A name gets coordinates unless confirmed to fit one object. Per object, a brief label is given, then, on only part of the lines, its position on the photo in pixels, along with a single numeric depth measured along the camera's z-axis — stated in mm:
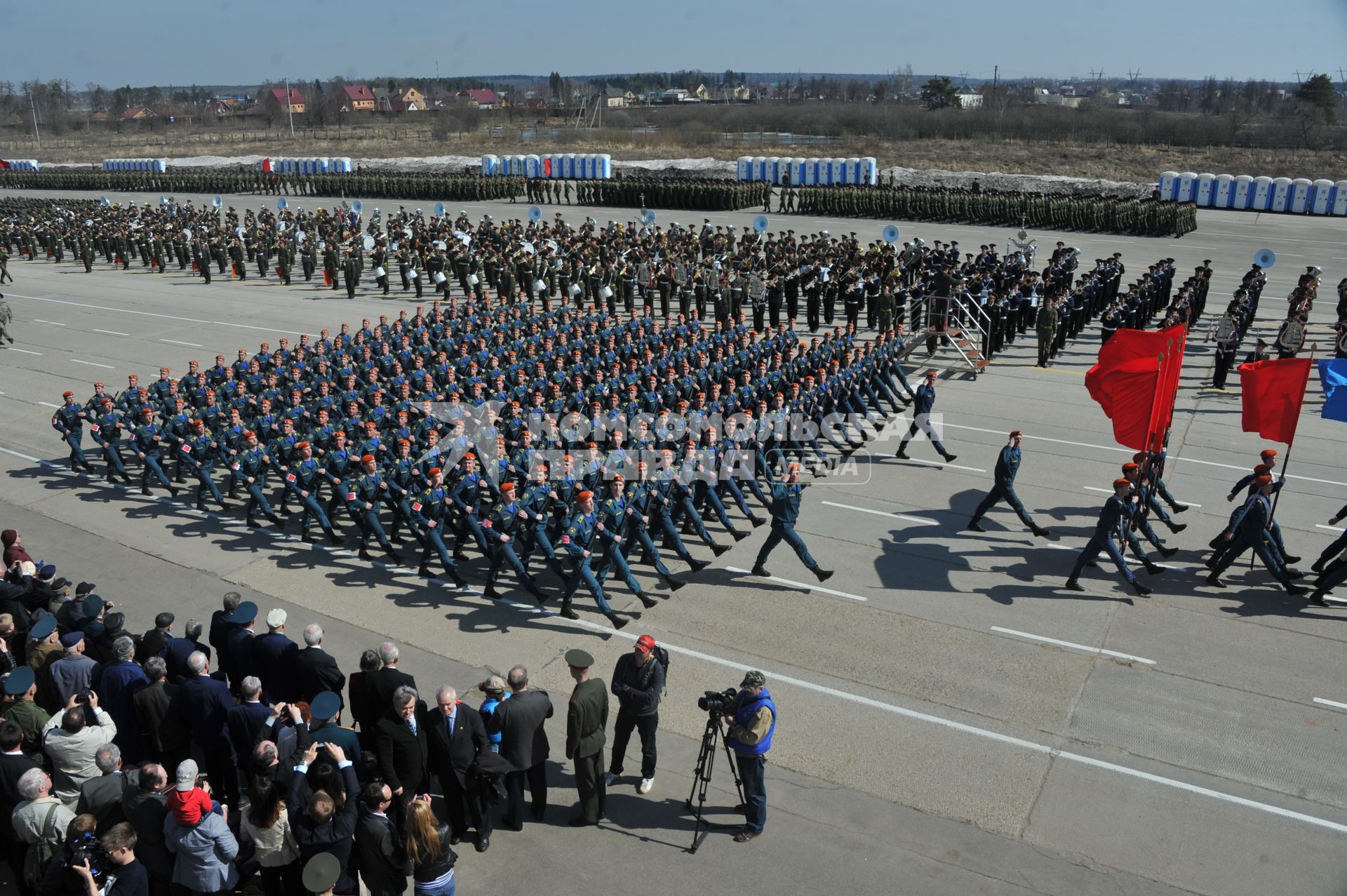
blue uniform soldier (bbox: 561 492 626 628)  9961
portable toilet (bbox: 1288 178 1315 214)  40094
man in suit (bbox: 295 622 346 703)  7223
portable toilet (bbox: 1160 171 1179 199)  41844
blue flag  11766
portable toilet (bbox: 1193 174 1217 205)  41812
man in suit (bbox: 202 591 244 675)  7949
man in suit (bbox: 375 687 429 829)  6453
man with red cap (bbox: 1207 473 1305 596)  10148
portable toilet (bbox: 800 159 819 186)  47281
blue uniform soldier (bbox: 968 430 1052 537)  11727
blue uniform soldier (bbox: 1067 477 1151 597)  10195
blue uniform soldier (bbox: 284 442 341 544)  12125
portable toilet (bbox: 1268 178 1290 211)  40469
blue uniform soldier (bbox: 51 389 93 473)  14578
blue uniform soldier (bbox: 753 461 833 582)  10562
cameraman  6578
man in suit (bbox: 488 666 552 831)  6699
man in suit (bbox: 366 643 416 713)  6984
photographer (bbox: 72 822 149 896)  5074
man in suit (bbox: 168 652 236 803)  6781
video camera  6707
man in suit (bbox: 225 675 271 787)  6559
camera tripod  6855
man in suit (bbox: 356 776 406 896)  5449
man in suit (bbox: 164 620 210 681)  7383
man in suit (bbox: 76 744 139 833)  5672
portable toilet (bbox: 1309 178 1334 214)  39625
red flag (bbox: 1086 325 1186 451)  11664
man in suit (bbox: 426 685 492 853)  6586
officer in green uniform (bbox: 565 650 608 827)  6801
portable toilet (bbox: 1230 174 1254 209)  41031
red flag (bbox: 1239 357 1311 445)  11164
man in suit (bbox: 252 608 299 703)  7479
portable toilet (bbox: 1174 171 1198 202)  41812
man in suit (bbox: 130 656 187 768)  6840
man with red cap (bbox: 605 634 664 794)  7062
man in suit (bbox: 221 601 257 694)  7711
